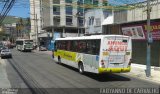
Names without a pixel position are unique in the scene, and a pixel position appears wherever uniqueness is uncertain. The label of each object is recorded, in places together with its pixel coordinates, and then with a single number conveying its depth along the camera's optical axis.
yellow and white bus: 8.57
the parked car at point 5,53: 19.81
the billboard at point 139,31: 12.30
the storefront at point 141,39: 12.36
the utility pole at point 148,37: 9.45
